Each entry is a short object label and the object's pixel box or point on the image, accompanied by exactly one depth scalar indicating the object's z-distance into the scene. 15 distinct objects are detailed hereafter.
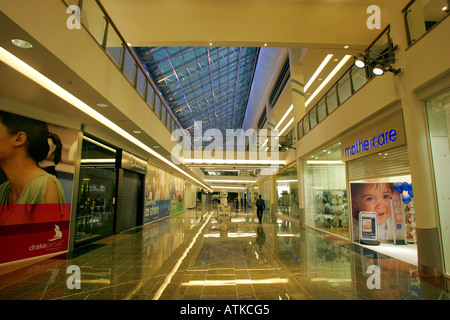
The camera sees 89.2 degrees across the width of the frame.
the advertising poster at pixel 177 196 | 17.48
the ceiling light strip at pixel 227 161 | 15.46
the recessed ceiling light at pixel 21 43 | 3.21
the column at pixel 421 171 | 4.27
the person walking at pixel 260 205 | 13.46
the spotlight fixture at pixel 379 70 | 4.80
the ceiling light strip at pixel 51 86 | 3.71
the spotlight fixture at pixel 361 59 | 4.75
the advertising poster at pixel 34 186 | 4.91
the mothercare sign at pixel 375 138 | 5.21
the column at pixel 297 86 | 12.22
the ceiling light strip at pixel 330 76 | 10.99
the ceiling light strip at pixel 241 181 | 30.06
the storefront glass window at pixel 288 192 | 13.37
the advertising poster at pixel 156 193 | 12.15
